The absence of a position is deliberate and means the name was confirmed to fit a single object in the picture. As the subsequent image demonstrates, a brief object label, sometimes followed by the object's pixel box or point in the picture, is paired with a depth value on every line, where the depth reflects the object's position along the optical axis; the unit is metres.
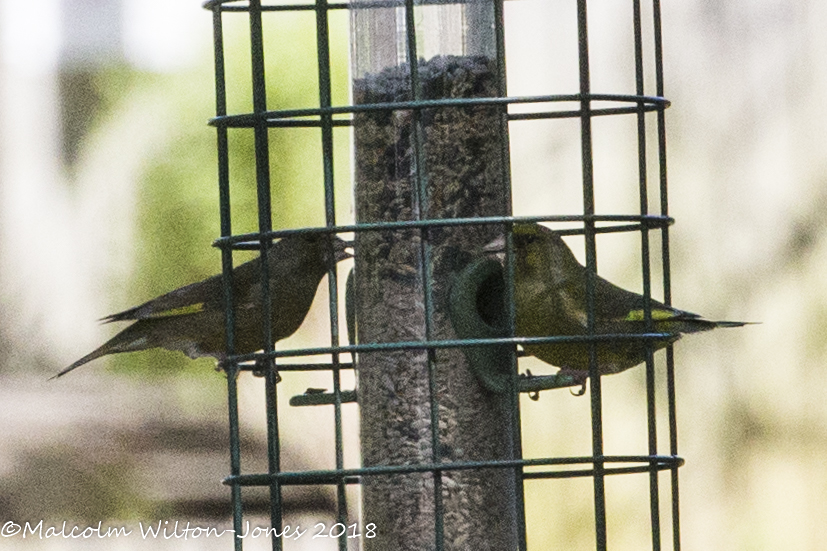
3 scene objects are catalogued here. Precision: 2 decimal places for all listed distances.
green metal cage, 7.09
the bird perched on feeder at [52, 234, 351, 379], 8.83
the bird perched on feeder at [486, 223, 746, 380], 8.20
